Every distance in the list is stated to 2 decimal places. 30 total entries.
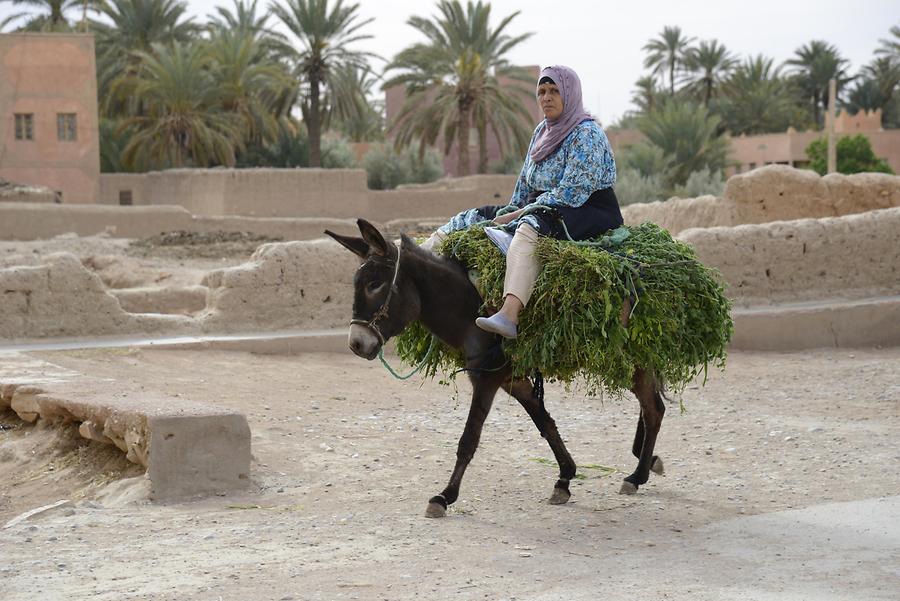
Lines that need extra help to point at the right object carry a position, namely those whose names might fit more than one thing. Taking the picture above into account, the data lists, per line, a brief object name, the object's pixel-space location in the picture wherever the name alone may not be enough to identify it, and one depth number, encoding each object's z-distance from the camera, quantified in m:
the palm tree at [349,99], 36.91
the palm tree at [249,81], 36.56
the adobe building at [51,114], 32.16
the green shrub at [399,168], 41.50
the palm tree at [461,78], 34.31
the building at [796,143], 48.32
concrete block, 6.47
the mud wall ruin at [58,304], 10.82
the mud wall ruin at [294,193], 28.88
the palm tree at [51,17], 44.19
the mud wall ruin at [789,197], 15.53
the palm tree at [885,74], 53.74
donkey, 5.73
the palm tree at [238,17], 41.66
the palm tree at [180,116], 35.22
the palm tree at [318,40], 36.09
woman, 6.06
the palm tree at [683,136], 36.62
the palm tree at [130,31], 39.03
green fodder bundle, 5.81
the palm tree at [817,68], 55.56
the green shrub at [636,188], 30.88
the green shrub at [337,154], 41.28
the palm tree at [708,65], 52.94
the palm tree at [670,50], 55.34
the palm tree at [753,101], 52.00
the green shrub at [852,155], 44.42
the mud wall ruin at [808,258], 12.64
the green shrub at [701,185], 32.19
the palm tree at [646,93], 58.09
